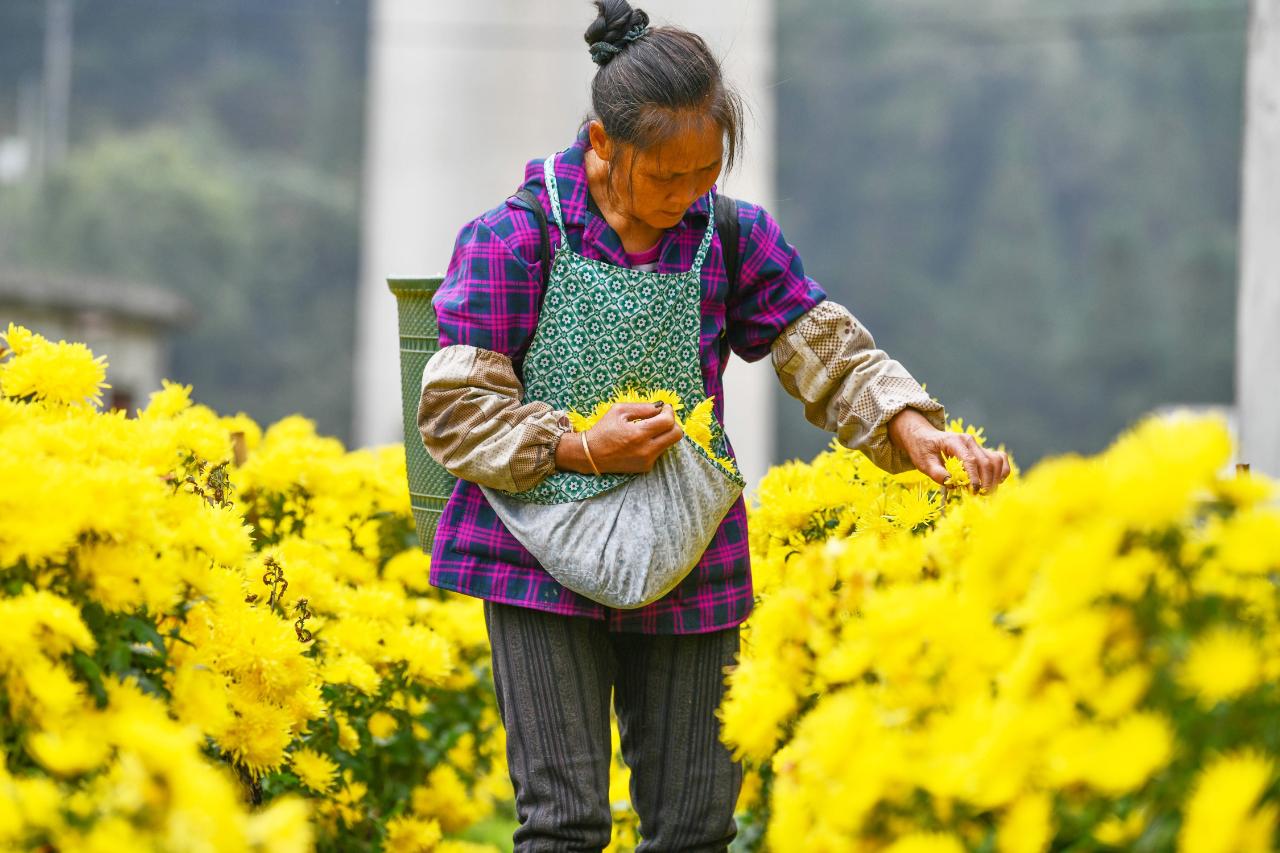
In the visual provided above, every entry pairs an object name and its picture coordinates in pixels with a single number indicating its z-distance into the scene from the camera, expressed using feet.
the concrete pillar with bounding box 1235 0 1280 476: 31.91
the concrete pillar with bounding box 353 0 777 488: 78.23
